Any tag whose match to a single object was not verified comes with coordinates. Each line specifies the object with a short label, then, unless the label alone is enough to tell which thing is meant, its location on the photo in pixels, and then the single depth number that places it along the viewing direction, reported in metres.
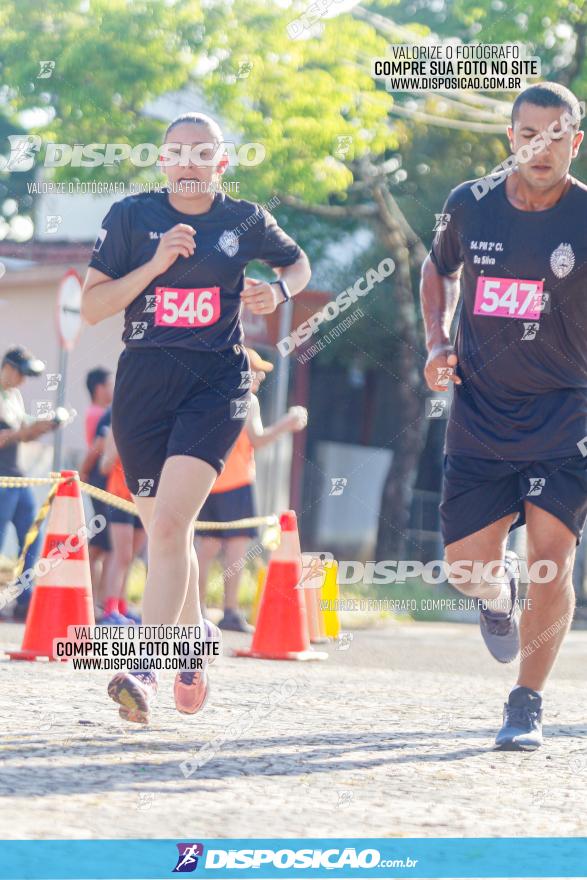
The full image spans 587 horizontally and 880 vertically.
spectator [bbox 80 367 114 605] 21.75
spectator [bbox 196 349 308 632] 19.62
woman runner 9.92
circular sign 21.94
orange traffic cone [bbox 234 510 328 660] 17.28
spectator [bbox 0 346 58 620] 19.91
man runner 10.14
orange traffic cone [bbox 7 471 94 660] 15.31
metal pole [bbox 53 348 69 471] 21.56
